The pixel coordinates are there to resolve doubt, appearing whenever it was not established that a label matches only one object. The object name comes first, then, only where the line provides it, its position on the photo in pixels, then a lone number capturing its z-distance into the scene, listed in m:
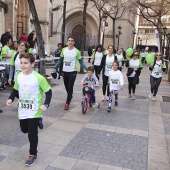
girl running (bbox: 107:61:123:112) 7.78
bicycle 6.96
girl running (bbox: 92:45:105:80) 11.24
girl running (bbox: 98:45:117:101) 8.52
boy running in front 3.88
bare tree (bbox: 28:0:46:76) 10.20
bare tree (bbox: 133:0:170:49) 23.14
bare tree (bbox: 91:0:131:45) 40.08
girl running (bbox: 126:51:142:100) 9.35
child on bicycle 7.34
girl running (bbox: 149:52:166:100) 9.14
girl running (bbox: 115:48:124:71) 12.29
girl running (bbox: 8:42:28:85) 6.50
